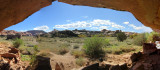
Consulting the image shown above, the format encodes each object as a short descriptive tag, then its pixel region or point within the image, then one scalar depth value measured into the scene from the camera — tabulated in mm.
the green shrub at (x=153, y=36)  10879
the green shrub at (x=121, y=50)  12443
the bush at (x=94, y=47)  12306
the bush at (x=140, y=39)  14675
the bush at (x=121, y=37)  21543
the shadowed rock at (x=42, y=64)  6520
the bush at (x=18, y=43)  15080
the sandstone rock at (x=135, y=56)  6418
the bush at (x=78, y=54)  12569
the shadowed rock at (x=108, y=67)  5559
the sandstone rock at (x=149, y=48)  6248
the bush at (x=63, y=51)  15085
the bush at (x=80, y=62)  9603
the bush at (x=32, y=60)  8346
